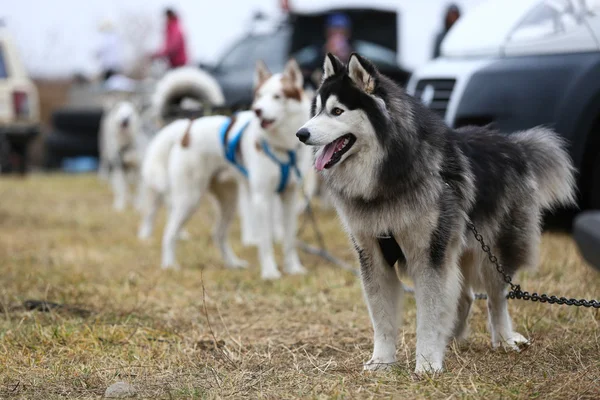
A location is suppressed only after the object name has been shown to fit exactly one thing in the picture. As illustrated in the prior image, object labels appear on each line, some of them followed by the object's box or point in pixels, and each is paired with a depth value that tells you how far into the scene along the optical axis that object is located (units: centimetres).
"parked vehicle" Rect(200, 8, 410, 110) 1119
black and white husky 354
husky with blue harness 659
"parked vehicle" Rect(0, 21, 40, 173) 1472
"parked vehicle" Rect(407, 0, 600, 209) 622
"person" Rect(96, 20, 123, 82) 1443
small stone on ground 341
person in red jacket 1309
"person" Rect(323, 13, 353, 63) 993
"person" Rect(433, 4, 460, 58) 1043
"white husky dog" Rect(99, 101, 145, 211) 1166
